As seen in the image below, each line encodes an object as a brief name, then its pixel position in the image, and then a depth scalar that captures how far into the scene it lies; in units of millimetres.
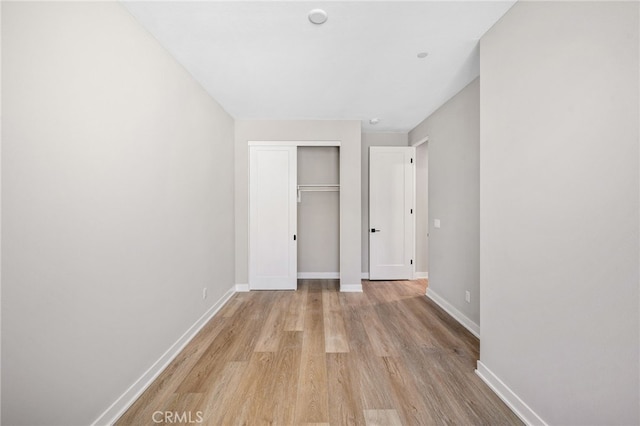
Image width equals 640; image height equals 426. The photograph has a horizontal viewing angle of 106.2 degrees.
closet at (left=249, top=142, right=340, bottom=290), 3791
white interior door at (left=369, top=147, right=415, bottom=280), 4242
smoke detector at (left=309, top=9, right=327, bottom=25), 1630
